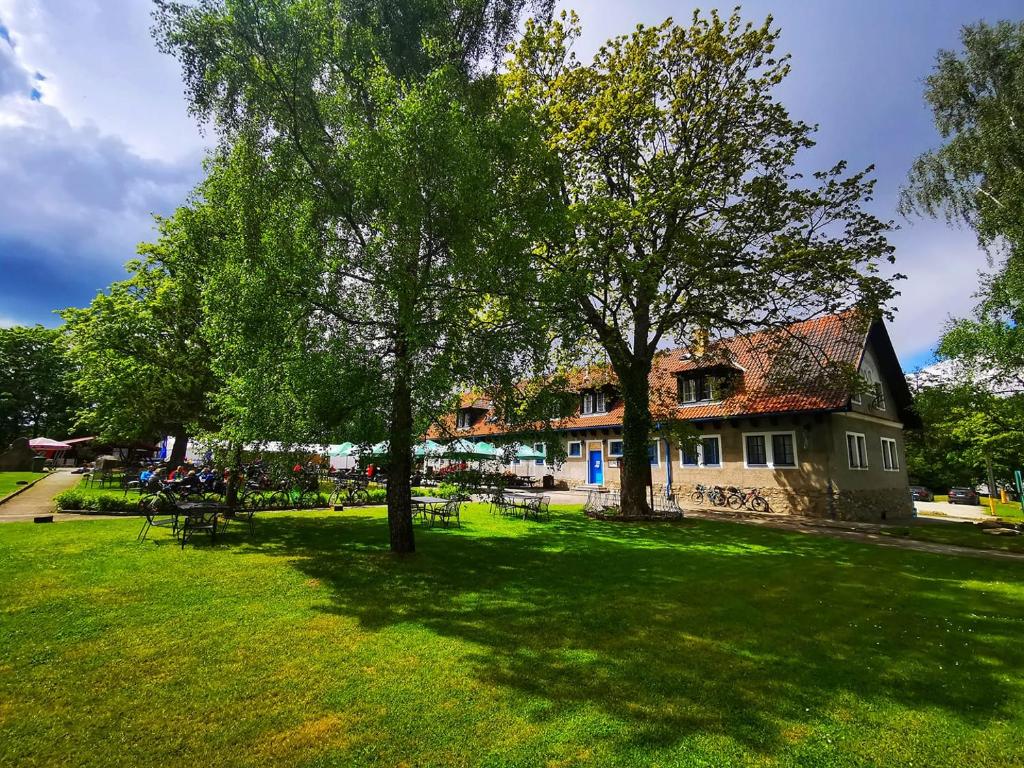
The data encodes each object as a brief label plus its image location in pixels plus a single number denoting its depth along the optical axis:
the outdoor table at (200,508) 10.58
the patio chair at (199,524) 10.63
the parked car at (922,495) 44.03
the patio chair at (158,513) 11.10
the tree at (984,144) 18.19
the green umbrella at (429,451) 11.63
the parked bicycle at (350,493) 20.61
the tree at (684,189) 15.30
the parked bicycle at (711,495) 22.95
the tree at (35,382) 48.81
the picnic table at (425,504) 16.54
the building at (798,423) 19.78
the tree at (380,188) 8.70
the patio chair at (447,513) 15.69
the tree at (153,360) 15.53
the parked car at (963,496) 43.44
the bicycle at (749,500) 21.56
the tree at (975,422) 31.33
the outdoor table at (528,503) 17.62
